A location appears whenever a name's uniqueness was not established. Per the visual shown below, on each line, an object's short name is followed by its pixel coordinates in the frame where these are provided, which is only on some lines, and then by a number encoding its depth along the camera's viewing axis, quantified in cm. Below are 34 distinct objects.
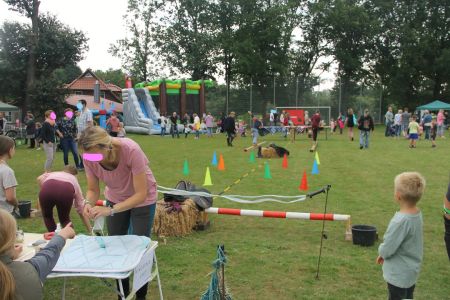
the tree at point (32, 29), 3181
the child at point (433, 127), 1903
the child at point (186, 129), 2702
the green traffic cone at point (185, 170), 1173
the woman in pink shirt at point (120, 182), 335
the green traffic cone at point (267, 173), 1091
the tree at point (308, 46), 4559
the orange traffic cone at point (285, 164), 1288
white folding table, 298
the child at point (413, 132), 1849
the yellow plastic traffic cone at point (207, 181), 981
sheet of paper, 321
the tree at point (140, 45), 4467
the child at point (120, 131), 1439
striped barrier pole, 592
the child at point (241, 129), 2828
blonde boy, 322
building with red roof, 5675
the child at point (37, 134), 2030
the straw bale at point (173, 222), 607
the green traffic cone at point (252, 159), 1417
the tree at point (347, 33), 4306
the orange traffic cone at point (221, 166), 1245
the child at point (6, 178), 473
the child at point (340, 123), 2953
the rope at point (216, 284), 333
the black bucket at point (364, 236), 567
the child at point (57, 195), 526
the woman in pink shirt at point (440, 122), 2306
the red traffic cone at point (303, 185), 916
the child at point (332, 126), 2856
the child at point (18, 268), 203
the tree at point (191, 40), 4234
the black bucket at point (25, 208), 722
